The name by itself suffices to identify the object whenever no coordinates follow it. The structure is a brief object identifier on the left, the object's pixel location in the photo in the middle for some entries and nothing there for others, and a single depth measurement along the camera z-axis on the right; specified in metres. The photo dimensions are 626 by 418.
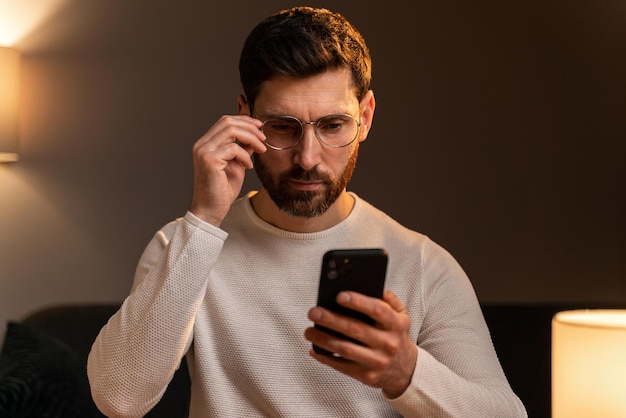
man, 1.56
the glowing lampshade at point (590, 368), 1.83
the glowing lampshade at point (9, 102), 2.65
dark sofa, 2.17
